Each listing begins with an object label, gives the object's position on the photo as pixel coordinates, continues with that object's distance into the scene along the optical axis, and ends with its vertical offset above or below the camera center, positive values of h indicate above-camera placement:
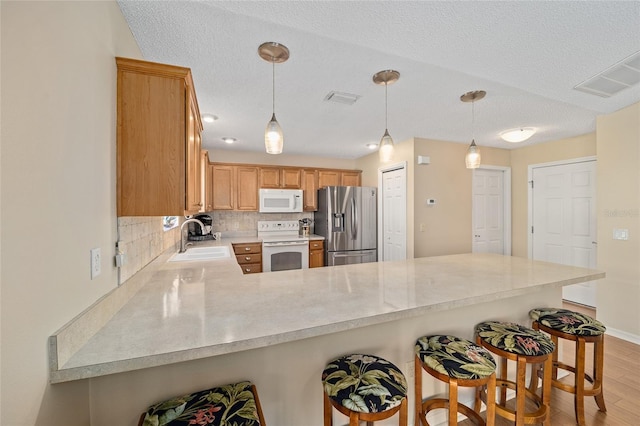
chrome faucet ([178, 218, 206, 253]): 2.66 -0.37
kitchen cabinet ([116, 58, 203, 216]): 1.27 +0.38
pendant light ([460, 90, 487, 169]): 2.31 +0.57
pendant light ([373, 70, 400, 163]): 1.92 +1.03
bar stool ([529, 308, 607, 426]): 1.57 -0.78
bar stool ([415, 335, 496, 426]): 1.18 -0.73
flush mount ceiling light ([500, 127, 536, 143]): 3.01 +0.92
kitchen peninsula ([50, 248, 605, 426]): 0.86 -0.43
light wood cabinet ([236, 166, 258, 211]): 4.45 +0.43
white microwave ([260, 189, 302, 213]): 4.50 +0.22
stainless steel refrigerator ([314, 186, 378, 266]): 4.40 -0.20
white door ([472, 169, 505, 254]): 4.18 +0.02
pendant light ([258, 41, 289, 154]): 1.62 +0.59
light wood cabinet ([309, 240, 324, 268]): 4.42 -0.70
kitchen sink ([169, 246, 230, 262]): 2.45 -0.43
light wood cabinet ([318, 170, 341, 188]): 4.91 +0.67
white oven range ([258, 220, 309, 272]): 4.11 -0.65
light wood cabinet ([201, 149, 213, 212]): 3.61 +0.45
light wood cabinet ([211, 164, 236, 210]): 4.32 +0.44
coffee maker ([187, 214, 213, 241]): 3.97 -0.27
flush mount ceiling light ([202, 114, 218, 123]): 2.82 +1.06
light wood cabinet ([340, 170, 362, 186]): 5.05 +0.69
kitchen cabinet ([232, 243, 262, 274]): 4.02 -0.68
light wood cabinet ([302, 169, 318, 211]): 4.82 +0.44
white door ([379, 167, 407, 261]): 3.88 -0.02
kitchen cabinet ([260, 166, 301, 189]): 4.59 +0.64
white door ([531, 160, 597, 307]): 3.48 -0.08
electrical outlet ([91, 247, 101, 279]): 1.01 -0.20
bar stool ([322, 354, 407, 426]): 1.00 -0.72
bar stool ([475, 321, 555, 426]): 1.33 -0.74
